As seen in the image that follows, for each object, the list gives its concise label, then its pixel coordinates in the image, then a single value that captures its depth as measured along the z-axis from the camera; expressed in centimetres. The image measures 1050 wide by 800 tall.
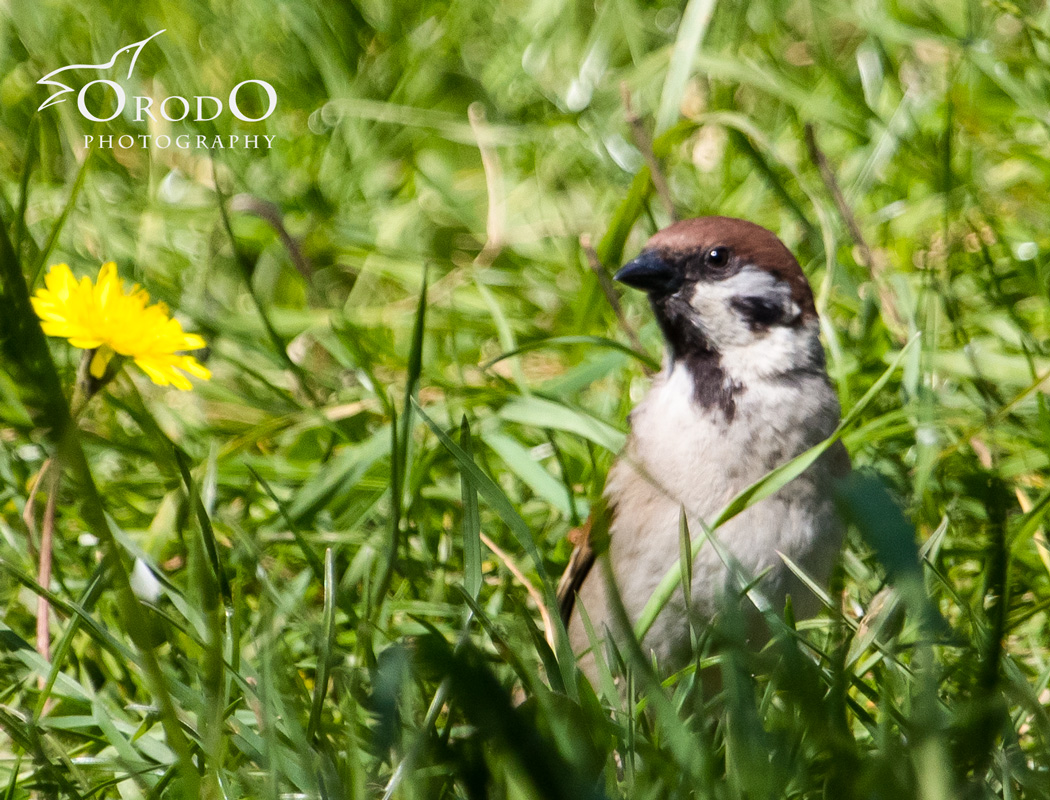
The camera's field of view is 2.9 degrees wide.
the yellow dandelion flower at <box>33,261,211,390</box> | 321
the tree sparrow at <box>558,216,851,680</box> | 324
